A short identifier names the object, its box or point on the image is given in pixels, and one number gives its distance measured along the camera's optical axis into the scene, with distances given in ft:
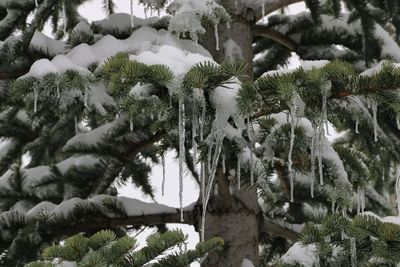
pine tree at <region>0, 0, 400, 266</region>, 19.24
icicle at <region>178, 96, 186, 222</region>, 18.74
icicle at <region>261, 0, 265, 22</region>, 30.68
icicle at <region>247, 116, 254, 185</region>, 19.72
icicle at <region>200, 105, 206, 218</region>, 18.80
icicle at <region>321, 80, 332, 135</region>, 19.25
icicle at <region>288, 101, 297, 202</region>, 18.89
